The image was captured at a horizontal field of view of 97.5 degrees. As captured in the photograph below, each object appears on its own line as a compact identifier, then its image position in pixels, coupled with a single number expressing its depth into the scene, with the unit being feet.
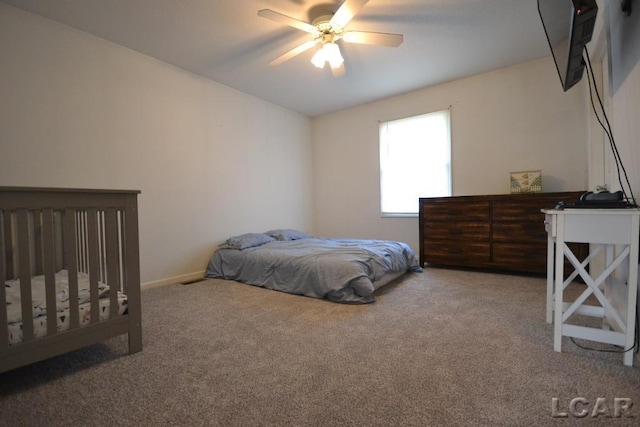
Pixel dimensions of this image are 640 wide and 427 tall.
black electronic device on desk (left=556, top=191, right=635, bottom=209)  4.51
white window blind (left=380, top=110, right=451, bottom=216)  12.78
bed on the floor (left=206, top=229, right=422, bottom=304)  7.79
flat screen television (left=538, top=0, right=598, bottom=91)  4.10
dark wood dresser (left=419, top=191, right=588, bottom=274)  9.60
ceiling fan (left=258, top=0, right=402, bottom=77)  6.56
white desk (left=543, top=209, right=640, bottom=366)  4.35
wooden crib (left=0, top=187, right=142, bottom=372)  4.02
